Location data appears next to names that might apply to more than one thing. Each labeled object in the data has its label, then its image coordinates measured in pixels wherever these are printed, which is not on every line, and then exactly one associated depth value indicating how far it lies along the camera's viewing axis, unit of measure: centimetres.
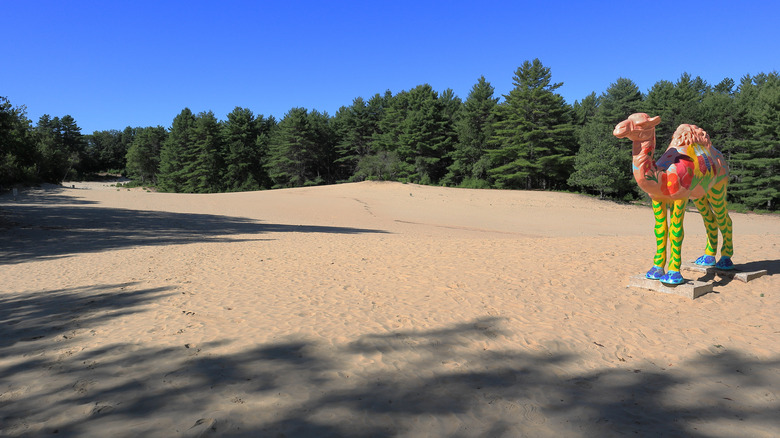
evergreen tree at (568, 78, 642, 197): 3544
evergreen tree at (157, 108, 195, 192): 6162
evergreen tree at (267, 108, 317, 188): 5609
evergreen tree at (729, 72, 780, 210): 3203
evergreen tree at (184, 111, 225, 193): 5873
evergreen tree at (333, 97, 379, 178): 6047
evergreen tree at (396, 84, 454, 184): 5050
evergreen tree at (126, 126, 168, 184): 7256
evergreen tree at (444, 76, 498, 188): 4831
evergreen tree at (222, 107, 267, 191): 5975
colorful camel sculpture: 686
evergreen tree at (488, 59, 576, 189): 4272
